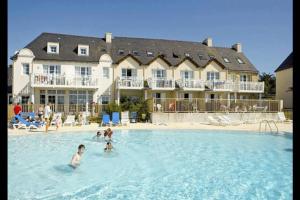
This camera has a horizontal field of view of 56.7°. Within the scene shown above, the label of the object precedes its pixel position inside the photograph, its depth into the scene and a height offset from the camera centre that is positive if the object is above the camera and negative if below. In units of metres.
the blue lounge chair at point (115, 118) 23.89 -1.39
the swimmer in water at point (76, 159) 10.25 -2.17
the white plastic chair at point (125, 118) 24.30 -1.37
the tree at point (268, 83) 59.77 +4.51
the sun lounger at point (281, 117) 27.00 -1.36
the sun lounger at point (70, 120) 23.59 -1.52
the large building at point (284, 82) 38.22 +3.06
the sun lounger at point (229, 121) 25.76 -1.69
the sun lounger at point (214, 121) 25.44 -1.73
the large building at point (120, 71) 29.75 +3.76
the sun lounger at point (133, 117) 26.89 -1.41
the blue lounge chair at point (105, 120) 23.55 -1.49
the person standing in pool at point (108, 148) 13.80 -2.27
